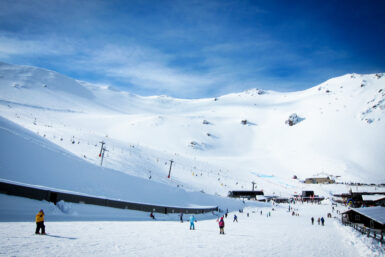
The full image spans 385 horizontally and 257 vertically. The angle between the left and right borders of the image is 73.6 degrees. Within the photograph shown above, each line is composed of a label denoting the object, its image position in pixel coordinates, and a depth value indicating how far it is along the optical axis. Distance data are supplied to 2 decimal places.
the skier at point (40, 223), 11.37
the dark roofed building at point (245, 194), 60.12
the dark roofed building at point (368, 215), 29.50
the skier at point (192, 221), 20.56
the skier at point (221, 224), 18.84
